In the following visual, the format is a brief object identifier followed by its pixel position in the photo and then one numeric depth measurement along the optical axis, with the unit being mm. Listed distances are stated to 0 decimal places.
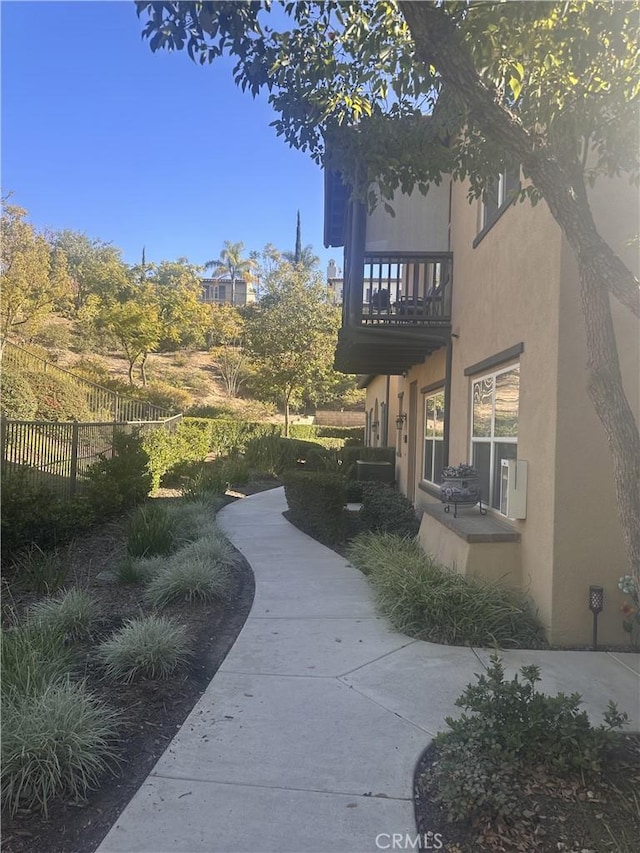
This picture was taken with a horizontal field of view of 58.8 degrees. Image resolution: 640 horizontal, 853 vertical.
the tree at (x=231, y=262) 54281
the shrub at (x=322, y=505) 8578
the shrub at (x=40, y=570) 5531
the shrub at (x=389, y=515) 8578
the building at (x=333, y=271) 58994
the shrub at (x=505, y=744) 2449
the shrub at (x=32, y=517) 6326
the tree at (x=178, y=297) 30734
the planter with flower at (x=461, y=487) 6219
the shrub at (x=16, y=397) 15148
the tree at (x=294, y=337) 24484
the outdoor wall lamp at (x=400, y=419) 12625
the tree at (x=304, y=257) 45738
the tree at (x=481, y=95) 2699
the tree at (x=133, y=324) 26438
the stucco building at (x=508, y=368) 4559
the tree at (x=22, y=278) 20000
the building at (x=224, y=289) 56250
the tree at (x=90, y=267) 31078
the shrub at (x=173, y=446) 12491
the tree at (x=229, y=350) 37969
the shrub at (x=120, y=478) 8703
